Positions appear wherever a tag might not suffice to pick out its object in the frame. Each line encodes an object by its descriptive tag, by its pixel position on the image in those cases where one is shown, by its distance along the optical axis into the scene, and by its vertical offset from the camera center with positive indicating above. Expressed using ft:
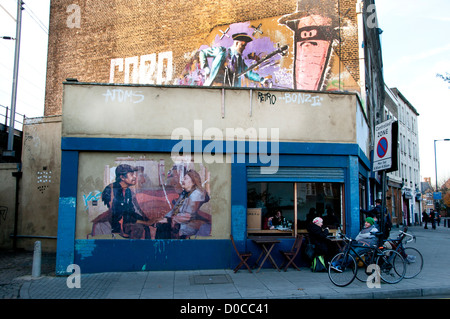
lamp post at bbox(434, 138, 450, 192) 131.64 +10.83
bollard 26.78 -5.05
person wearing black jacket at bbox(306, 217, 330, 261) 28.09 -3.26
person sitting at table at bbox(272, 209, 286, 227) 31.45 -2.15
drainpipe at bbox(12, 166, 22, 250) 41.42 -1.90
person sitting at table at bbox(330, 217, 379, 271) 26.11 -3.37
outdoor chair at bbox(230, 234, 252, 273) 28.02 -5.00
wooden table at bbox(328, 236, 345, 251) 29.22 -3.88
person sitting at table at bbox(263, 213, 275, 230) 31.22 -2.40
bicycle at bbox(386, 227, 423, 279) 26.55 -4.59
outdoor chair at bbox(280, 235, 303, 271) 28.55 -4.64
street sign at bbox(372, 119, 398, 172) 25.32 +3.50
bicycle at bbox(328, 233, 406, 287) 24.67 -4.70
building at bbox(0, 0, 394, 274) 28.73 +2.27
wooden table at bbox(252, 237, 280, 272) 28.09 -4.07
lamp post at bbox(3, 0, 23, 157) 52.85 +17.22
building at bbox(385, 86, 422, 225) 101.45 +9.29
